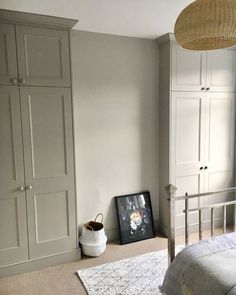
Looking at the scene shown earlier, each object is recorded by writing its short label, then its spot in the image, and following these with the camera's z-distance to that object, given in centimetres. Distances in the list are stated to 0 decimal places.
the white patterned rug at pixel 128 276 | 216
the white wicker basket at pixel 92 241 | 268
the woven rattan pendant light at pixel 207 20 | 120
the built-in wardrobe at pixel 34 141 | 224
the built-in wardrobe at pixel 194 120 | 295
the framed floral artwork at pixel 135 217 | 301
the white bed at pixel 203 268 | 138
